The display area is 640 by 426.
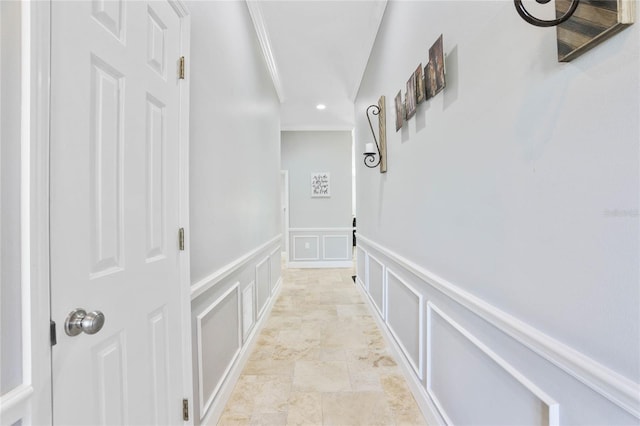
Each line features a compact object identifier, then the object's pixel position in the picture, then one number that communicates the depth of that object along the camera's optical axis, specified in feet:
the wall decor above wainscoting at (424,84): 4.45
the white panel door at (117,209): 2.30
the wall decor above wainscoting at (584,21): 1.86
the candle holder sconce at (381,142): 8.22
